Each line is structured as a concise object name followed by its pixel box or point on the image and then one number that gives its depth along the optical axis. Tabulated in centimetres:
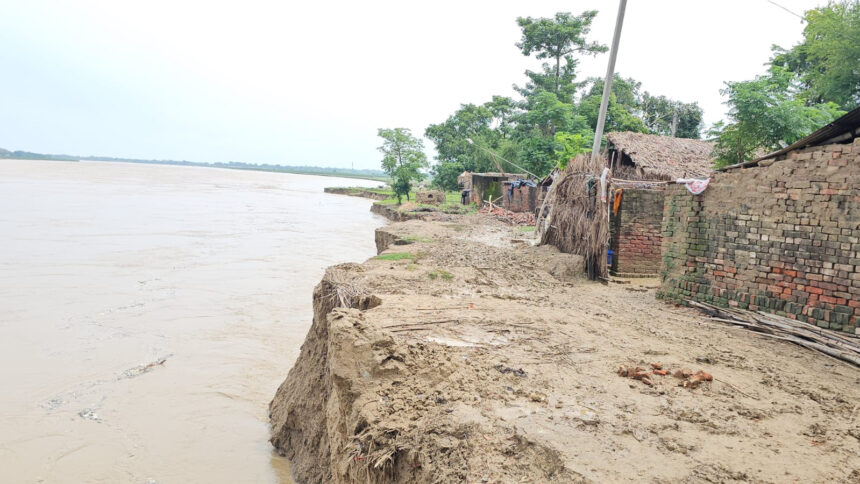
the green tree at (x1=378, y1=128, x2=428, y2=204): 3769
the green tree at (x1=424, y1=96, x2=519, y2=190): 3844
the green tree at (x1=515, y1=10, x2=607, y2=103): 3142
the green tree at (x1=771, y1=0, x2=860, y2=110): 1438
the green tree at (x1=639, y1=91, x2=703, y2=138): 2655
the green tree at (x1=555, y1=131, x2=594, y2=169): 2059
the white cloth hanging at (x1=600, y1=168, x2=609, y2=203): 920
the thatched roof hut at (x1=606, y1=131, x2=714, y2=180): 1526
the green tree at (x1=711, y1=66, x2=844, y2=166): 1036
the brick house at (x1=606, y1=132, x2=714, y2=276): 960
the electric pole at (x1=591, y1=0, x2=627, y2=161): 1206
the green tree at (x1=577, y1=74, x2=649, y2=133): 2602
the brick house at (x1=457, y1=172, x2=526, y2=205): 2762
